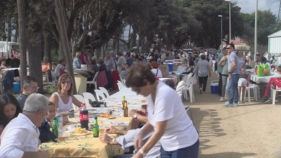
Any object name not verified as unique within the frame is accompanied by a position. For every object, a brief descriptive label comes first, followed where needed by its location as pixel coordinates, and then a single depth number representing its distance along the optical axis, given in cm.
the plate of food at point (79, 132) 458
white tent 3719
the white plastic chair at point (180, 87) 1061
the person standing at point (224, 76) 1214
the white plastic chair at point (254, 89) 1251
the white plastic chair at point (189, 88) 1292
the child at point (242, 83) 1205
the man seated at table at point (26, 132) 284
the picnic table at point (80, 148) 393
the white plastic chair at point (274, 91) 1177
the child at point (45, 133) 423
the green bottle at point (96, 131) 443
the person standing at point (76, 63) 1596
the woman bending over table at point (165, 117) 306
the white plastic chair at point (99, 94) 947
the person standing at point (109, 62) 1678
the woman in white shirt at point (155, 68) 1186
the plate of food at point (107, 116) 580
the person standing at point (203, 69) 1439
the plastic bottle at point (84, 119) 486
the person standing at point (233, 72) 1083
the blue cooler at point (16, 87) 1562
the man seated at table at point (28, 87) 558
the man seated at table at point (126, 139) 418
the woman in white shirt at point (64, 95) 601
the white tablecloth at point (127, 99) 728
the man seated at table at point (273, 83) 1177
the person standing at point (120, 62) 1811
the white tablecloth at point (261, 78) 1237
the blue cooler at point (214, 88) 1477
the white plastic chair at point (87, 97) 791
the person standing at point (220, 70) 1300
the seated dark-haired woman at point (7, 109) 425
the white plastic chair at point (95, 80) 1558
